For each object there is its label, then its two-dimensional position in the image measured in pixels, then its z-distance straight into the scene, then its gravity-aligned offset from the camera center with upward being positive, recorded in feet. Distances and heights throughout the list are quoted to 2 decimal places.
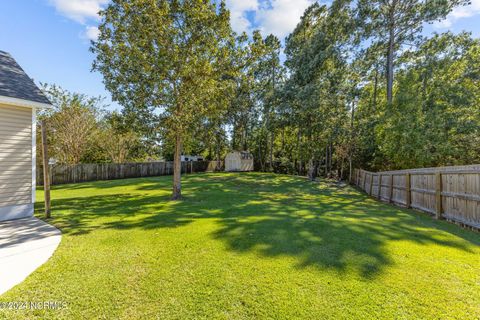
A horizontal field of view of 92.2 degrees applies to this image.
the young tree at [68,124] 51.85 +8.88
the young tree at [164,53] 24.02 +11.72
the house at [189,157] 102.84 +2.26
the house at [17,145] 17.57 +1.51
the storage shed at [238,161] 81.83 +0.38
